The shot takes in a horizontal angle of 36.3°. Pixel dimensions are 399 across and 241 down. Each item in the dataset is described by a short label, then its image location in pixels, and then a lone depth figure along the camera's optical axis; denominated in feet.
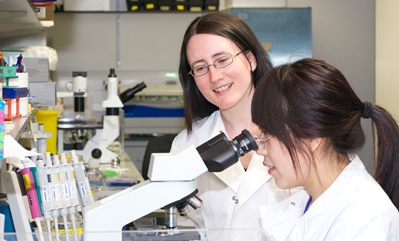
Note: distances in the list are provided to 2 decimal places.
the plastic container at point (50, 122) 11.54
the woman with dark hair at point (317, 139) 4.15
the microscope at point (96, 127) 12.67
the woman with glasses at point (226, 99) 6.14
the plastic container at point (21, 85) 5.92
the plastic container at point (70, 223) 4.56
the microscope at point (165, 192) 3.75
